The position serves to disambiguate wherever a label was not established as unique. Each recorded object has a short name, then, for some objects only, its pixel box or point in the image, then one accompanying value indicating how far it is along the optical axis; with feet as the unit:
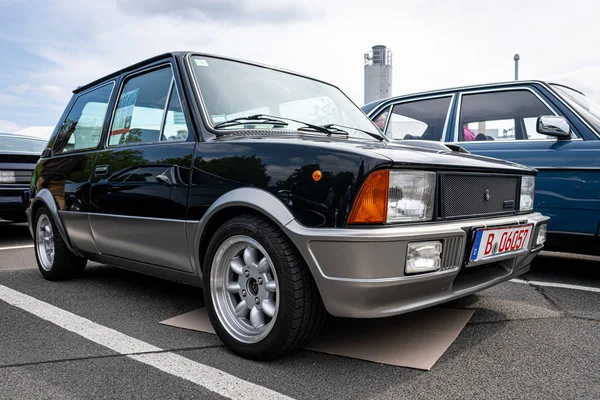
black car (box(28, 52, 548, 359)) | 7.07
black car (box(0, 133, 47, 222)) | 21.58
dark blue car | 12.95
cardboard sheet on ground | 8.10
